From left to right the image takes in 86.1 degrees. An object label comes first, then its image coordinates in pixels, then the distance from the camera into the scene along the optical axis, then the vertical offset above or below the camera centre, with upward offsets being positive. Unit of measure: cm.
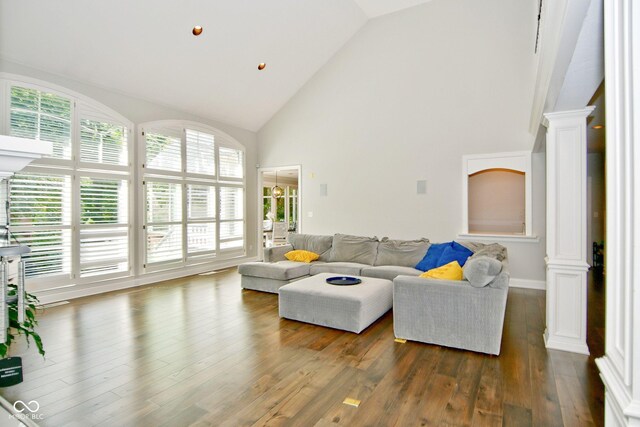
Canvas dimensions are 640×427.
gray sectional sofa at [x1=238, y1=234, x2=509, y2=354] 302 -87
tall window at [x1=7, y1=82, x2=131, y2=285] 452 +36
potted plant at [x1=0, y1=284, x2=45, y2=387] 141 -64
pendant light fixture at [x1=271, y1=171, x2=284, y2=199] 1173 +76
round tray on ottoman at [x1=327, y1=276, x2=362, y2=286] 409 -83
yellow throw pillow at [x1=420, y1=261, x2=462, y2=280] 334 -60
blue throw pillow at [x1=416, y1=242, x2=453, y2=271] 484 -64
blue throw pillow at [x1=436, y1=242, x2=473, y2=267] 454 -56
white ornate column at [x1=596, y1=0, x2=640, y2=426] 76 +0
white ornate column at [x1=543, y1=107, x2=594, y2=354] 307 -16
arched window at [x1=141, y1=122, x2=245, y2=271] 613 +37
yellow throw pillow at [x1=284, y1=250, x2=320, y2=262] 572 -72
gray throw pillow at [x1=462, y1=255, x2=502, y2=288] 299 -52
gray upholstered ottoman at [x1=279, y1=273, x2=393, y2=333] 358 -99
